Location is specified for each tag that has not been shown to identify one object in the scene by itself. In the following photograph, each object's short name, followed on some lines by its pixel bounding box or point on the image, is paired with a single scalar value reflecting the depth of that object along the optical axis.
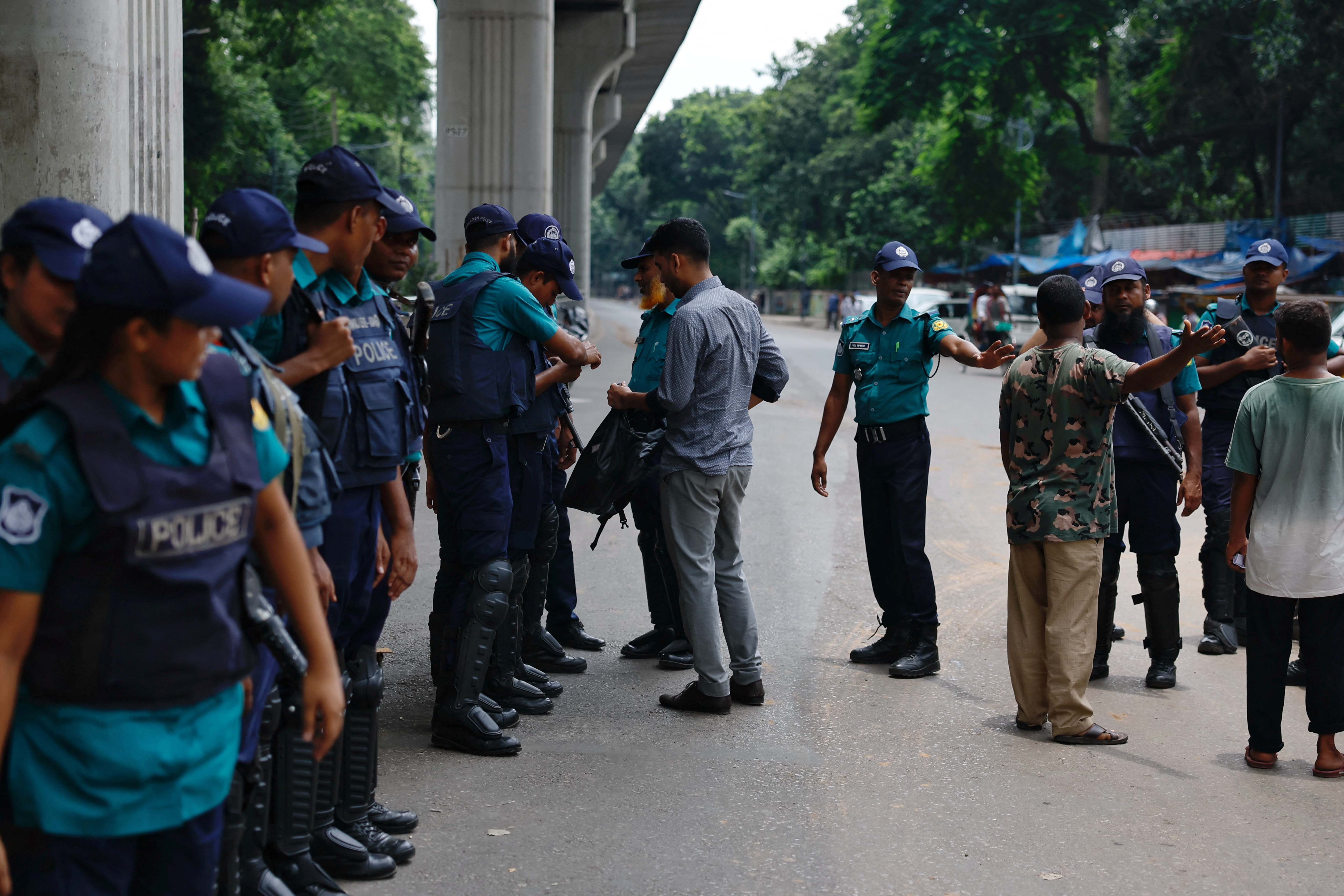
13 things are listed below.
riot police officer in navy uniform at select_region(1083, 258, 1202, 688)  6.16
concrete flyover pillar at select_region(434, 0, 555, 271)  17.75
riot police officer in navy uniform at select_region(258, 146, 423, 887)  3.62
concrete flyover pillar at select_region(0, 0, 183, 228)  5.62
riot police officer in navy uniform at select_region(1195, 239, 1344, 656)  6.83
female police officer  2.18
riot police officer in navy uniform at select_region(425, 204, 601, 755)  4.94
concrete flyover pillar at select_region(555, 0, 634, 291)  26.06
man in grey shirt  5.50
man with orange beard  6.32
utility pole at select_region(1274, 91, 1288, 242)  34.25
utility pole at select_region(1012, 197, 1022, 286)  42.56
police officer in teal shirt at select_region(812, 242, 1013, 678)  6.29
